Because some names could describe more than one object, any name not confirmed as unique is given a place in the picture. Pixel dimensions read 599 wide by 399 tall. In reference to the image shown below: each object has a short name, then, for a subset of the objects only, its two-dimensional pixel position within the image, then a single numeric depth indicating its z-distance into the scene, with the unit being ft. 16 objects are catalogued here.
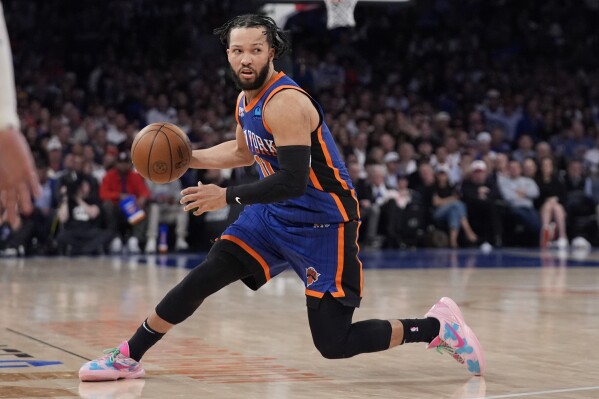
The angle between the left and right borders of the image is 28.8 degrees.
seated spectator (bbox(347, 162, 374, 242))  56.18
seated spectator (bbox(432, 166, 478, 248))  58.13
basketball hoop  48.39
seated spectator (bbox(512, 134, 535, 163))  65.30
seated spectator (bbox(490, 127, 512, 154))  66.54
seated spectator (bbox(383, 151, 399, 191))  58.90
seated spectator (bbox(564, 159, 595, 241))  61.82
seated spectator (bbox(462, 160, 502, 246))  59.31
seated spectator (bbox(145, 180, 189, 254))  53.57
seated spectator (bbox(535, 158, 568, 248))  59.93
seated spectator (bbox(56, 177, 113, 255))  51.11
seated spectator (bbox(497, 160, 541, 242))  60.34
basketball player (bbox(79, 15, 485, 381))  18.17
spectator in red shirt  52.47
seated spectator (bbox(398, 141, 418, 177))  60.29
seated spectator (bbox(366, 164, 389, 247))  57.06
